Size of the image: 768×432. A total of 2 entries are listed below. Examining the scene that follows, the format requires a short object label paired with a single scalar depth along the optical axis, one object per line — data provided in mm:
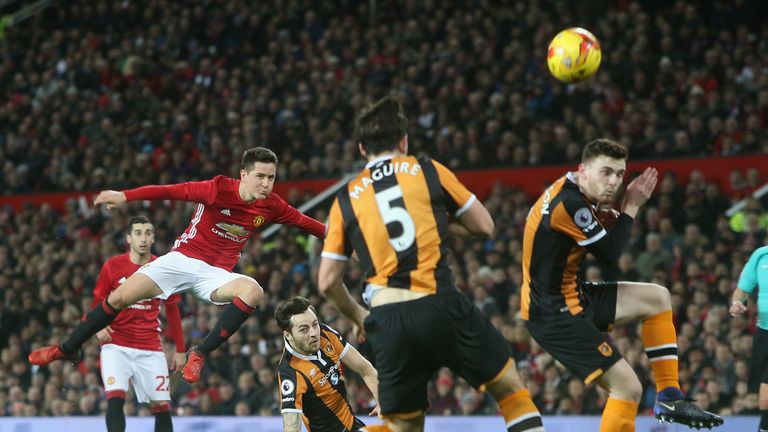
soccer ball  16984
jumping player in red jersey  15891
